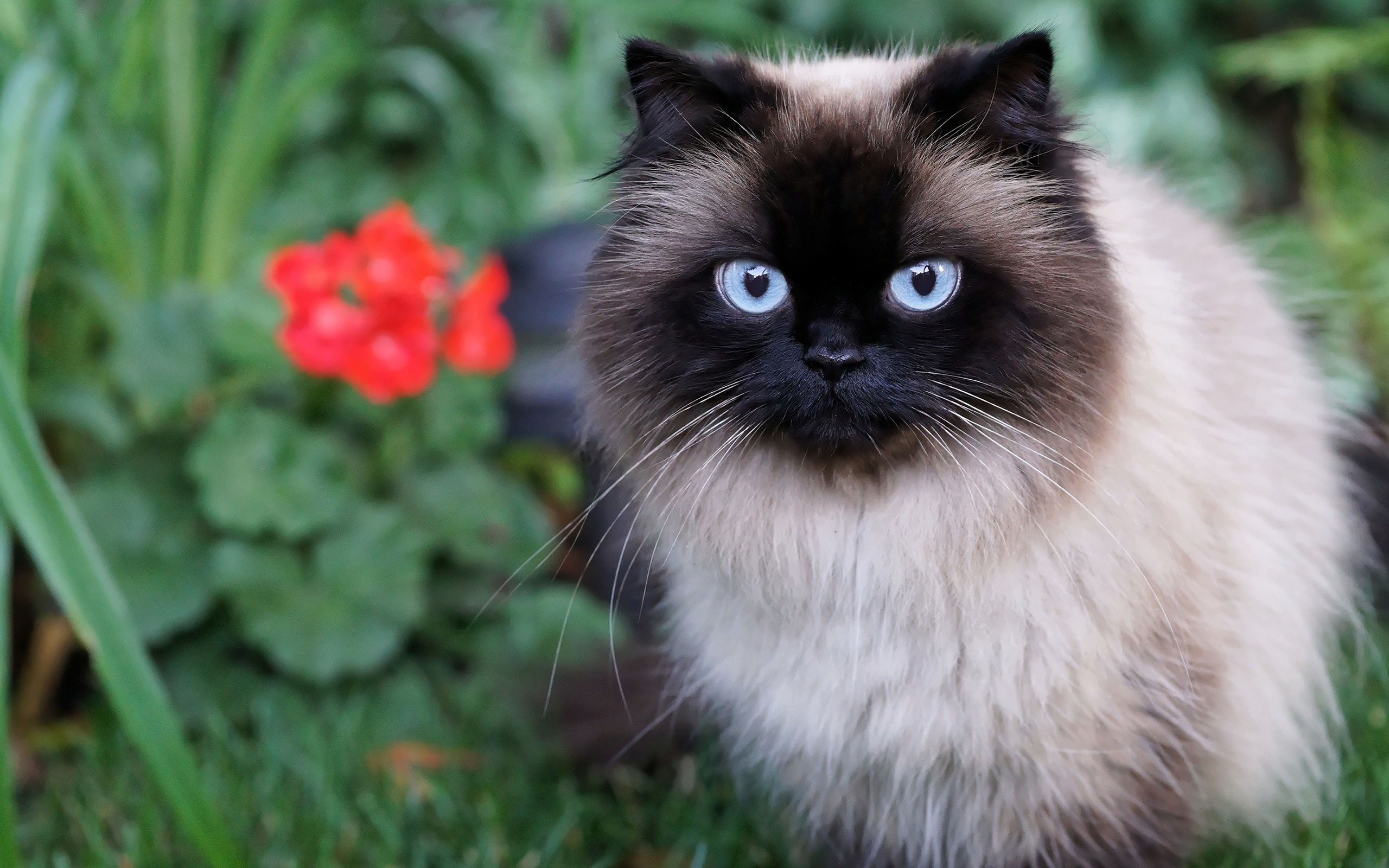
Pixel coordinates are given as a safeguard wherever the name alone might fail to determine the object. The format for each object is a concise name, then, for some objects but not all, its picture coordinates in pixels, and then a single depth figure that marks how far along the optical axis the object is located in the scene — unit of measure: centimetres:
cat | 124
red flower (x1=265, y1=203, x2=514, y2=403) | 222
